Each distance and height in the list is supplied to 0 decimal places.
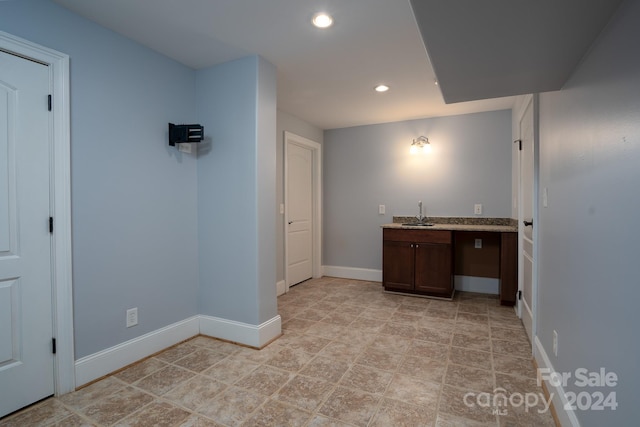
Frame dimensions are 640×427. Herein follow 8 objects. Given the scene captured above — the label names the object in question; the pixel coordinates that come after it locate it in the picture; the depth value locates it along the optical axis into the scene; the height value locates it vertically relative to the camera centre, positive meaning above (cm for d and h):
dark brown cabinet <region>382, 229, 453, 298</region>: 377 -68
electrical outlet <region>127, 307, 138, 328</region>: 230 -81
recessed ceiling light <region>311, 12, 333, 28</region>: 201 +125
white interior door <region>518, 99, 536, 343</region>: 253 -10
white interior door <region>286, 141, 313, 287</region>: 438 -7
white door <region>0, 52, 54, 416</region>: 172 -16
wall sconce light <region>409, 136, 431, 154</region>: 439 +89
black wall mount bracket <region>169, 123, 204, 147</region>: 256 +63
